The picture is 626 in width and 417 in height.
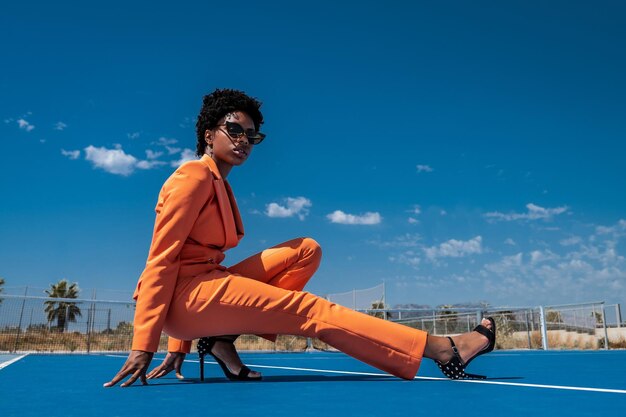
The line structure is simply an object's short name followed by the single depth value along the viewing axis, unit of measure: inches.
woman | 111.3
